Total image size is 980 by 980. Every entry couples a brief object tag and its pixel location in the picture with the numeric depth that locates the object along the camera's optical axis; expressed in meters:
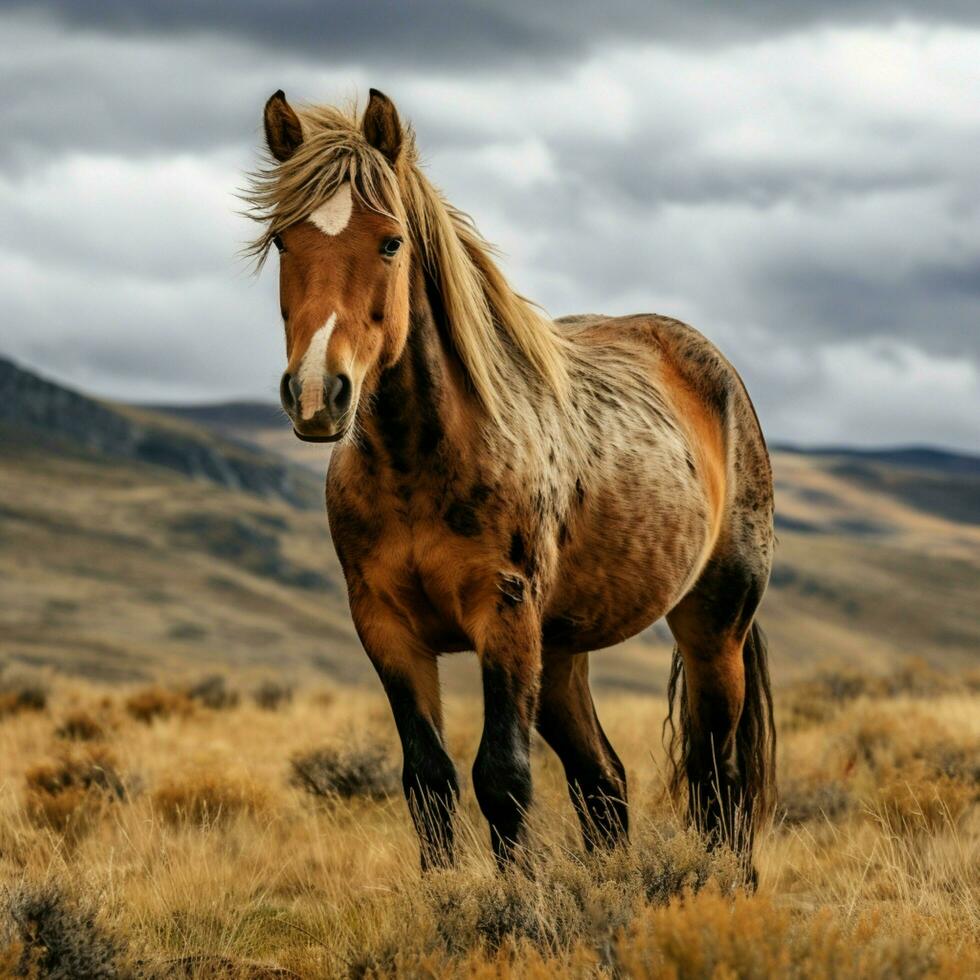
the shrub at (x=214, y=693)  31.62
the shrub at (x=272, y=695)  32.22
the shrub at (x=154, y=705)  26.75
